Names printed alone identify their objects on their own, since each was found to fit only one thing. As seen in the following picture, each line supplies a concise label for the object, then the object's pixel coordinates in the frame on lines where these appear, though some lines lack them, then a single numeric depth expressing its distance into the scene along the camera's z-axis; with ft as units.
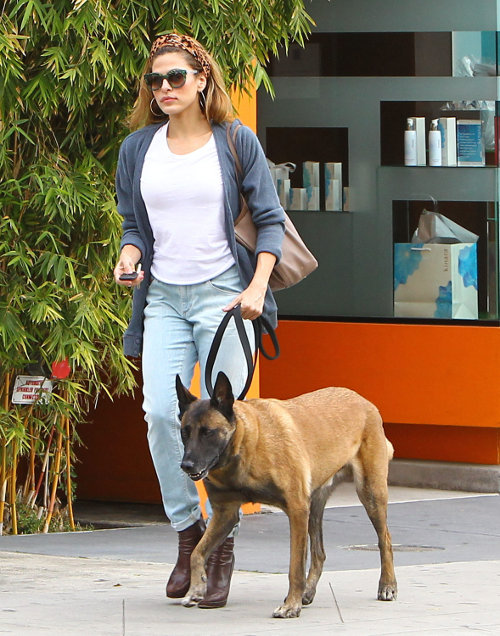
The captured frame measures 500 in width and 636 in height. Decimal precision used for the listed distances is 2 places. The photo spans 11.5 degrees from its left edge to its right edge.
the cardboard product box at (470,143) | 55.88
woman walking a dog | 30.94
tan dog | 28.79
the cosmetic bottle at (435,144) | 56.99
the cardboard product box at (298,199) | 59.98
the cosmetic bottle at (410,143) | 57.50
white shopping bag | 56.30
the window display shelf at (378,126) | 55.93
